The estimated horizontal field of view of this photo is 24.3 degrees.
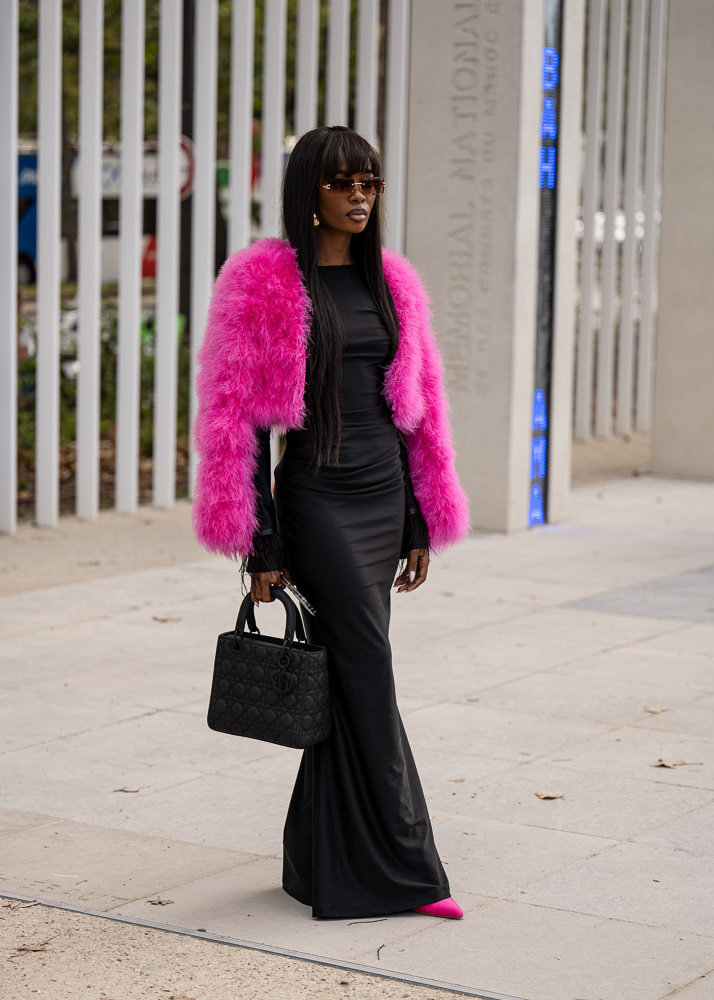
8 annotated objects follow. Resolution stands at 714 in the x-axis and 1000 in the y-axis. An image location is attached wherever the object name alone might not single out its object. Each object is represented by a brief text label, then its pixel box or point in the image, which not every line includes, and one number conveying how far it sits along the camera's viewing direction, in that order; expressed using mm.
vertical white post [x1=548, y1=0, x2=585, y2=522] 11664
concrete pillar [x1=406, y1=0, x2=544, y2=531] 11188
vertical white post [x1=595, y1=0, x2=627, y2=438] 16766
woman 4223
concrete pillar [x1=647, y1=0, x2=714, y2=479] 14633
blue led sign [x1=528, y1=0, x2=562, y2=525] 11500
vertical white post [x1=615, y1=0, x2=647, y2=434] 16531
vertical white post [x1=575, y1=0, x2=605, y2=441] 16375
